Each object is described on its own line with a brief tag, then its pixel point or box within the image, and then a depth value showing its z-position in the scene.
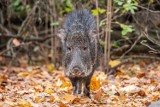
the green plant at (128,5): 14.11
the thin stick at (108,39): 16.40
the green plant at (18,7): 20.32
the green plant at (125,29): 15.05
